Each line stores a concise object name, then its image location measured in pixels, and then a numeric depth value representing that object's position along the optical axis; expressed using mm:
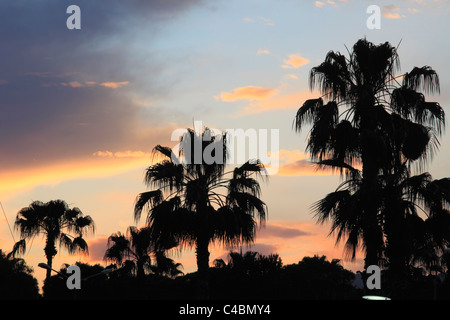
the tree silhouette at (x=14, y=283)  73738
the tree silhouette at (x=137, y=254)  44094
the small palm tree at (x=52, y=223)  51875
